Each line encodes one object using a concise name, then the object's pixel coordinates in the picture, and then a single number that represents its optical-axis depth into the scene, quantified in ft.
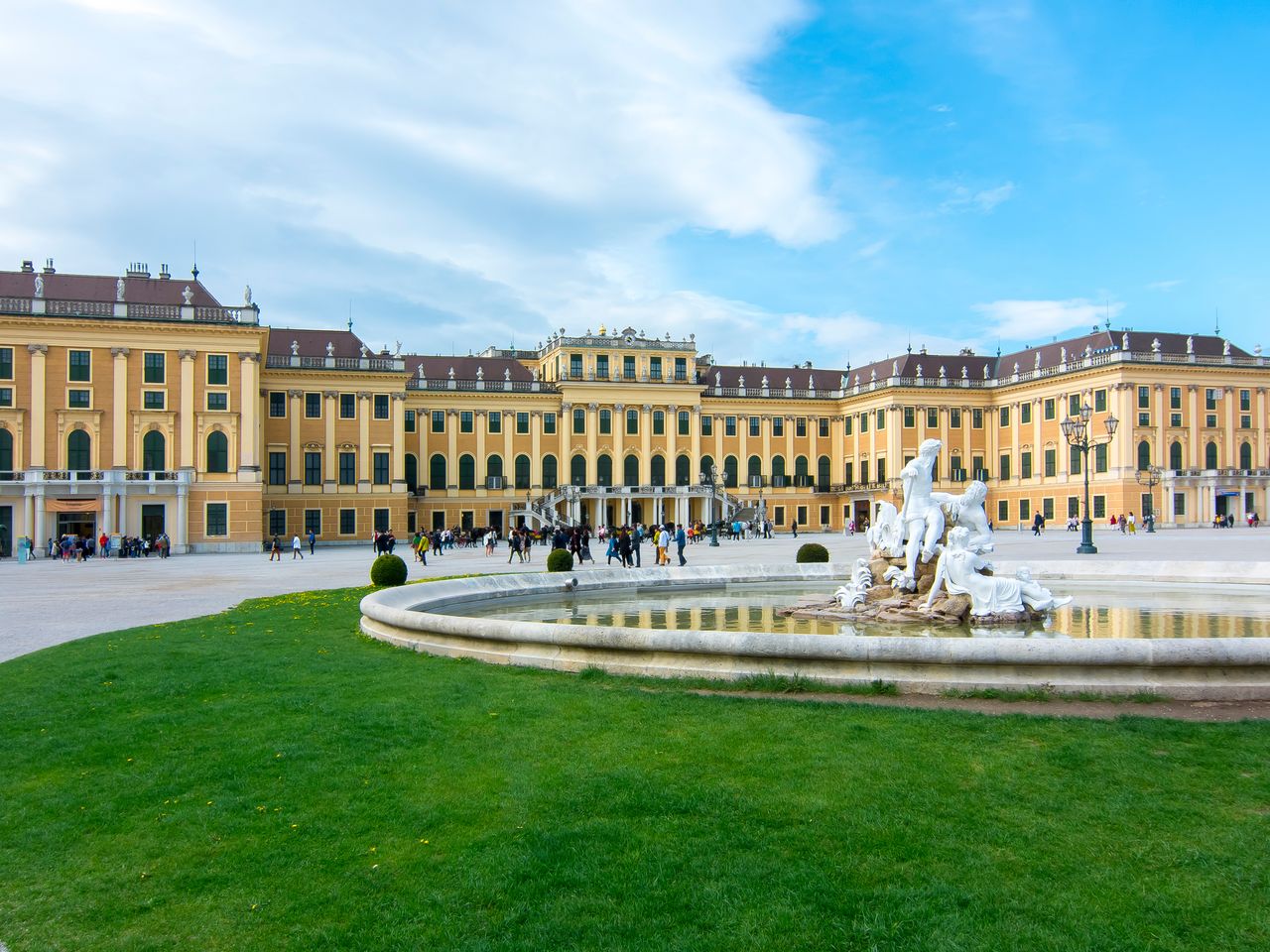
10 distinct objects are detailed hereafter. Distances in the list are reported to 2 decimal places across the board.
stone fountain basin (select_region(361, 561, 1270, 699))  27.09
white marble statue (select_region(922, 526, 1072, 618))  40.93
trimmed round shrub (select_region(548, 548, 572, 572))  77.46
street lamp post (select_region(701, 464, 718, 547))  164.47
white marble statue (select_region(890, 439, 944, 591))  45.44
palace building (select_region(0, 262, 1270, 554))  170.60
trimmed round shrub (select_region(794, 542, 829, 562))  80.28
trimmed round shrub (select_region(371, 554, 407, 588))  68.08
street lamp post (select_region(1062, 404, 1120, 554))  111.45
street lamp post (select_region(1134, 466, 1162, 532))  217.15
